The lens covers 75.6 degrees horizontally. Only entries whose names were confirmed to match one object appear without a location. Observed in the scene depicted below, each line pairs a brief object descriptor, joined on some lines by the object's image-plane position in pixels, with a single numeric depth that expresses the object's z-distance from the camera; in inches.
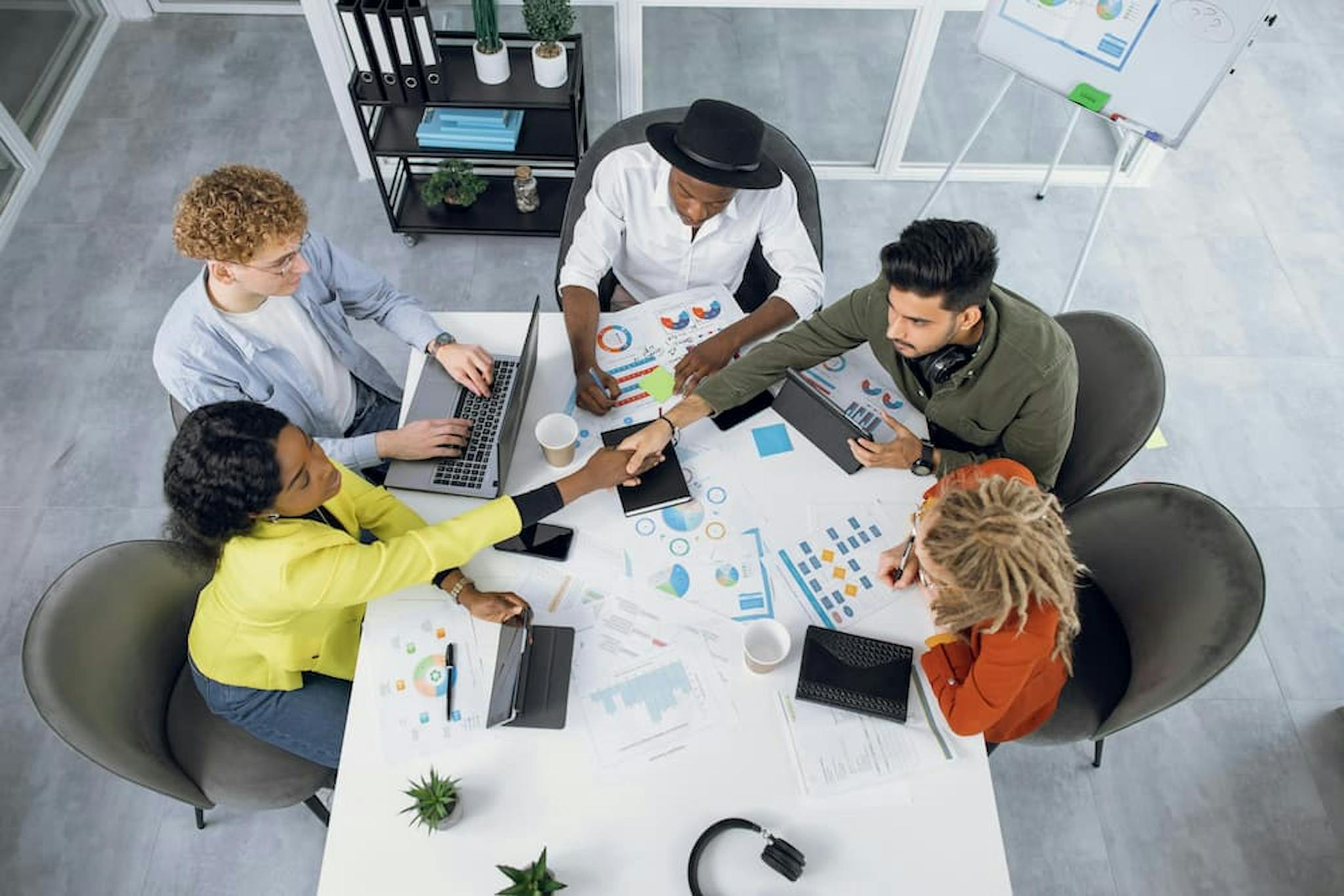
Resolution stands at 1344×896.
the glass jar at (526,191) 133.8
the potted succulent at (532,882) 55.0
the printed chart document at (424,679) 63.5
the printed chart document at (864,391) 81.5
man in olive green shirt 69.2
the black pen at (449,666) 66.1
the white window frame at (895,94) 127.1
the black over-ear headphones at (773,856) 57.4
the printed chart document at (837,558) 70.2
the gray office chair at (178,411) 77.9
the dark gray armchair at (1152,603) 66.0
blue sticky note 79.4
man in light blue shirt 69.2
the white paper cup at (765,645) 65.2
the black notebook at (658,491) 75.2
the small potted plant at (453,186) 134.4
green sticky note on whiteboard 111.2
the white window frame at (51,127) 140.6
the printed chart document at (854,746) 62.2
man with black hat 82.6
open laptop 75.4
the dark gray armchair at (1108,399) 78.1
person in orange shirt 58.8
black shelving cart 122.3
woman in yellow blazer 57.3
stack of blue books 123.8
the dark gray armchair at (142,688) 63.4
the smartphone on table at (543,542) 72.3
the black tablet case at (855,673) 64.7
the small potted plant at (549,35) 114.8
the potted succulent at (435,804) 57.8
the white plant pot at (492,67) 119.8
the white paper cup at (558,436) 76.1
